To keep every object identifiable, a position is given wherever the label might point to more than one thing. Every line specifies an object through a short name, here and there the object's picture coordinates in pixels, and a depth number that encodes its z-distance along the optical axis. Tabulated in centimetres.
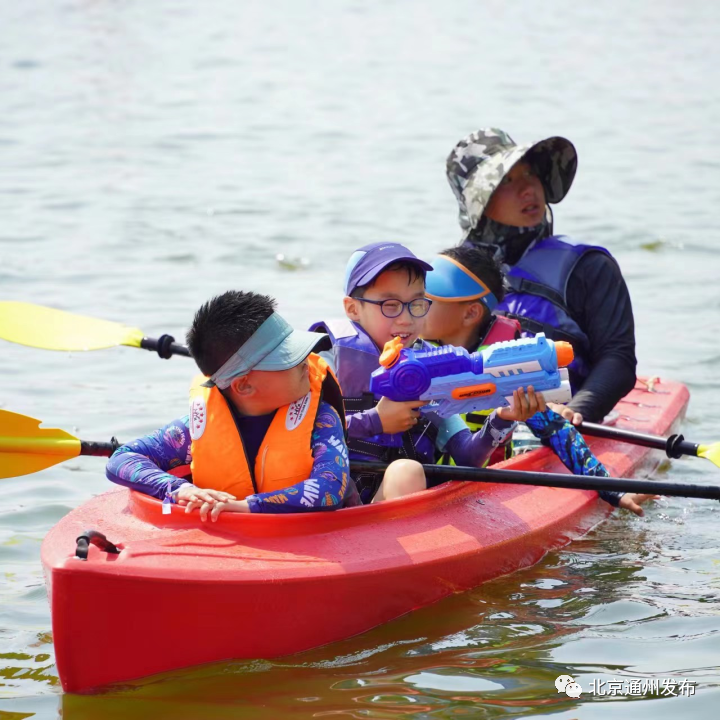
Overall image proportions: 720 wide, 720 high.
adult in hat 1047
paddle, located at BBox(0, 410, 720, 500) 852
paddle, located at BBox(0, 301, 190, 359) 1105
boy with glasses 834
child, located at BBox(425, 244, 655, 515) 941
